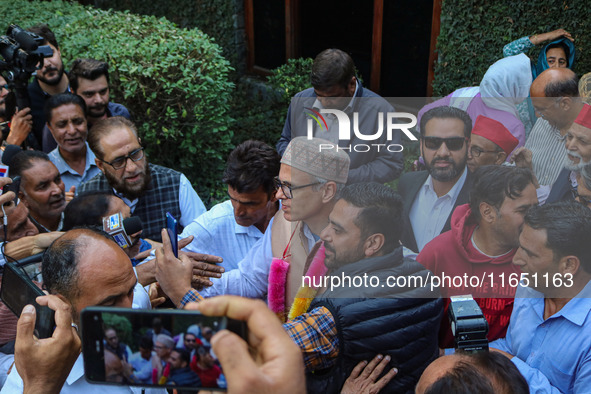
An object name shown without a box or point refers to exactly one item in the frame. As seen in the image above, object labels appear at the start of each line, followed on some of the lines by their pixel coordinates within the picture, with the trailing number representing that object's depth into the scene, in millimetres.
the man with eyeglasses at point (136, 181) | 3611
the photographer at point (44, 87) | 4785
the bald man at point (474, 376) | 1622
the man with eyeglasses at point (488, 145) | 2453
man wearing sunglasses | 2406
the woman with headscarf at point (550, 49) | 4559
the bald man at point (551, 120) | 2451
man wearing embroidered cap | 2637
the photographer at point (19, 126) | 4273
